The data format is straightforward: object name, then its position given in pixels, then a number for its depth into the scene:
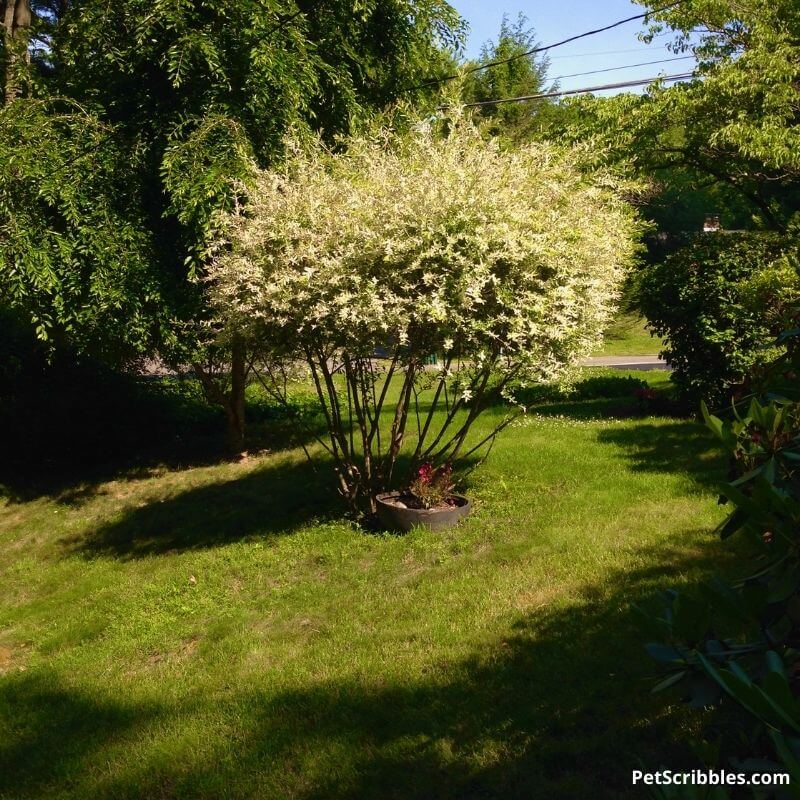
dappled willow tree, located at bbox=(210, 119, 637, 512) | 6.45
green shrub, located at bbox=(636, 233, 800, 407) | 9.36
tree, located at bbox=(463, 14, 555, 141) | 29.81
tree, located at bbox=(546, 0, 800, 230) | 11.12
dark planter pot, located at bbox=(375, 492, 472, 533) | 7.28
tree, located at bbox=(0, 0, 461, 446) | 9.11
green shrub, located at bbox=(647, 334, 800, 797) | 1.33
